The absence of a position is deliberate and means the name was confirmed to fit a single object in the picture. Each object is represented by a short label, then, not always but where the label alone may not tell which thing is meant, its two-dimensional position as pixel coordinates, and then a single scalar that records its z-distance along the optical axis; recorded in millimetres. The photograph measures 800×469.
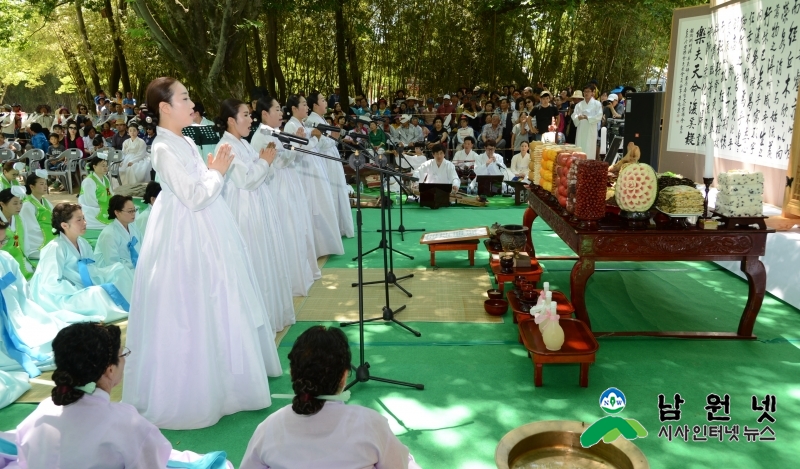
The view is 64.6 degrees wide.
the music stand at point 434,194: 9930
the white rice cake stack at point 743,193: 4375
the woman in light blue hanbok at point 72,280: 5219
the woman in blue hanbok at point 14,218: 6055
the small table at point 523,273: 5441
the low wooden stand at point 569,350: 3854
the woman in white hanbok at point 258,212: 4363
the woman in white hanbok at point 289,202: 5285
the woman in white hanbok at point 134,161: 11711
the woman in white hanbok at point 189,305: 3434
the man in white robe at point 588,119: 11354
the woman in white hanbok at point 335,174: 7053
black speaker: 8805
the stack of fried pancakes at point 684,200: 4371
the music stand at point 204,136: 7797
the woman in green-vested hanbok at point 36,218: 7223
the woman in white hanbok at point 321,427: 2023
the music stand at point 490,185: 10841
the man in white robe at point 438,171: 10309
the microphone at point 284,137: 3498
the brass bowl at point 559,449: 2496
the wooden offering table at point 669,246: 4332
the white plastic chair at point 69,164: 11862
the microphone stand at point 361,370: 3744
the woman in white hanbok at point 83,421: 2215
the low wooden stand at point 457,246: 6617
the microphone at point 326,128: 3848
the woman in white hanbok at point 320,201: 6898
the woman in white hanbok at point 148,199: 6082
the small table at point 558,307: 4504
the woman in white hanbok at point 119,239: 5859
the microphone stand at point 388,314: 4734
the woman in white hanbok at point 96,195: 9188
